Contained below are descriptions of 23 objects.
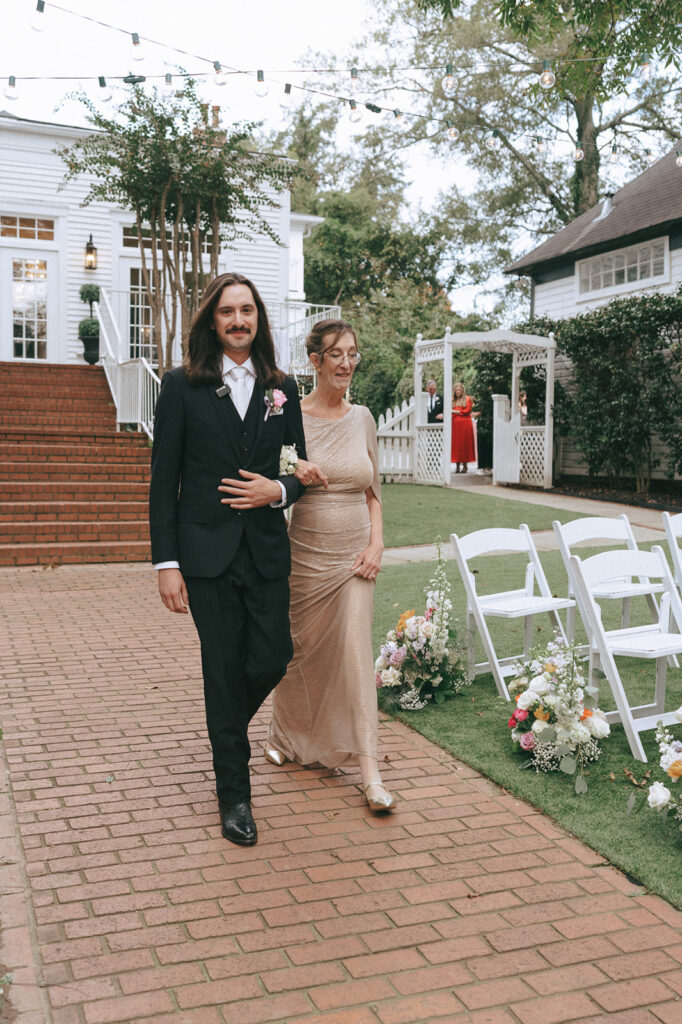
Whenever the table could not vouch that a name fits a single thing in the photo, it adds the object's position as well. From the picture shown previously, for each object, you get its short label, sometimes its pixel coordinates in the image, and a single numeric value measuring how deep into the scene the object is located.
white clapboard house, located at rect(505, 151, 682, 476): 18.75
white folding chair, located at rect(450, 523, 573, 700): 5.60
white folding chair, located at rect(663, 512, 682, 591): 6.06
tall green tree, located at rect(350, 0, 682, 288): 29.58
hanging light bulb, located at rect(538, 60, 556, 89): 10.87
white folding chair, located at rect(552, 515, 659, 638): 5.75
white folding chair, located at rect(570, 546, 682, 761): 4.59
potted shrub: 18.92
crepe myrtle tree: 14.61
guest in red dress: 19.19
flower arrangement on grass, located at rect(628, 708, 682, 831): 3.61
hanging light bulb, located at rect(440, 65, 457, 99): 10.91
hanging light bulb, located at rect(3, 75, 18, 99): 11.14
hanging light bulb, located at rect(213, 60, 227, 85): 11.35
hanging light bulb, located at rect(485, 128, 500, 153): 13.12
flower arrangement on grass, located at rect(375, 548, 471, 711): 5.58
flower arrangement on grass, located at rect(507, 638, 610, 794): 4.43
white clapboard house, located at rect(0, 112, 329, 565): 13.93
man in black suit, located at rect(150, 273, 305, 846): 3.72
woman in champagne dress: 4.23
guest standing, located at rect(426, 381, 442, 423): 19.23
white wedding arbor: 18.08
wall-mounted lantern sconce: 19.17
